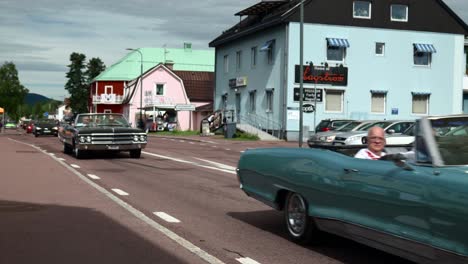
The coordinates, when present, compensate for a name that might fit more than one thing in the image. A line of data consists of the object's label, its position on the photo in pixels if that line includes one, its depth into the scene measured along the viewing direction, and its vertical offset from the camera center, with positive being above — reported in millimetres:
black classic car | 18953 -792
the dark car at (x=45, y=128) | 45469 -1431
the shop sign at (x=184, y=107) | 55872 +305
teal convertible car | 4480 -705
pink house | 69500 +2344
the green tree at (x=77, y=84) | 109000 +4524
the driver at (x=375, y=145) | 6492 -346
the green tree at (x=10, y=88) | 131125 +4470
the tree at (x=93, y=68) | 110688 +7470
